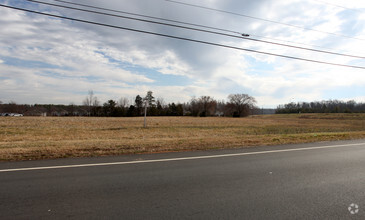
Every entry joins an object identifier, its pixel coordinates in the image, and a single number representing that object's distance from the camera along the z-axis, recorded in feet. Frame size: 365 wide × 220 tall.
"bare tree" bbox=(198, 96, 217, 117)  369.87
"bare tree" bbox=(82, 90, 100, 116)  374.43
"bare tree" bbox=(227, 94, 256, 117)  368.89
